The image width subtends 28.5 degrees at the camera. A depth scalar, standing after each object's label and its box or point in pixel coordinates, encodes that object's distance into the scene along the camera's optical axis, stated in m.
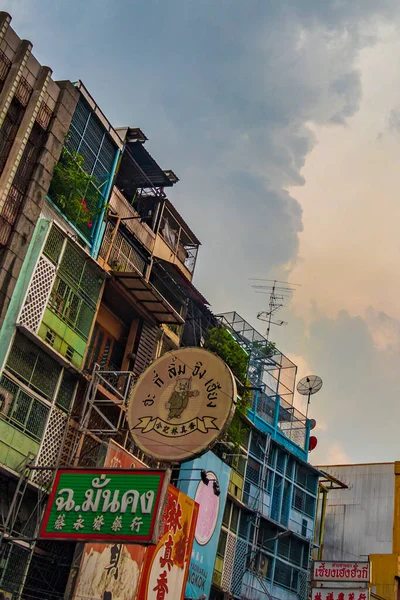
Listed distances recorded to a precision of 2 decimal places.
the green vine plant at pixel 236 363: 35.75
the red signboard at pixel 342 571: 36.60
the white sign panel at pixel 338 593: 36.19
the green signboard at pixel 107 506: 18.78
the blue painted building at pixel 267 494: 35.16
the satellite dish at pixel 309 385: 45.69
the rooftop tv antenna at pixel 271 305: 46.28
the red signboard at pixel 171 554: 26.23
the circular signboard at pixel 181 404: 22.62
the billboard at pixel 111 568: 23.81
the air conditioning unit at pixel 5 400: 22.69
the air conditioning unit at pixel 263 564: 36.41
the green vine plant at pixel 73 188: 27.08
